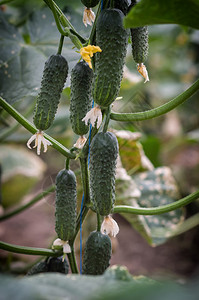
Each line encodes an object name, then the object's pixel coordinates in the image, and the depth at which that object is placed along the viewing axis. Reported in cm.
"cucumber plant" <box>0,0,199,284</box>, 87
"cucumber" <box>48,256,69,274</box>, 100
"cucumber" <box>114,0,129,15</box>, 92
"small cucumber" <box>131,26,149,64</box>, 91
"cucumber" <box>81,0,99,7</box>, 92
